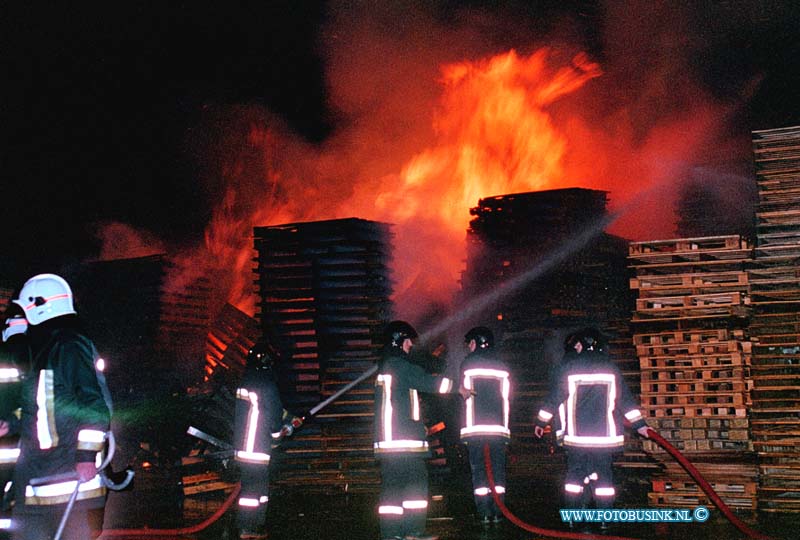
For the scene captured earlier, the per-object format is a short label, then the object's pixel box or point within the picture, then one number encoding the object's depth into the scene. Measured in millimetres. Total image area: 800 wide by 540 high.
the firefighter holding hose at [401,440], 8000
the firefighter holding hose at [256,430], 8898
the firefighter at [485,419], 9344
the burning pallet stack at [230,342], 14562
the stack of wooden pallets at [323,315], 11984
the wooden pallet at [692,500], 9570
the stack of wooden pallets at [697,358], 9797
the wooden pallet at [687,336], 10102
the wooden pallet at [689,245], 10352
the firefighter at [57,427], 5148
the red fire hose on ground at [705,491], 7797
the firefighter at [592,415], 8734
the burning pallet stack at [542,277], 13141
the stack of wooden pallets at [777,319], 9375
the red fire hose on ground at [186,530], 8672
